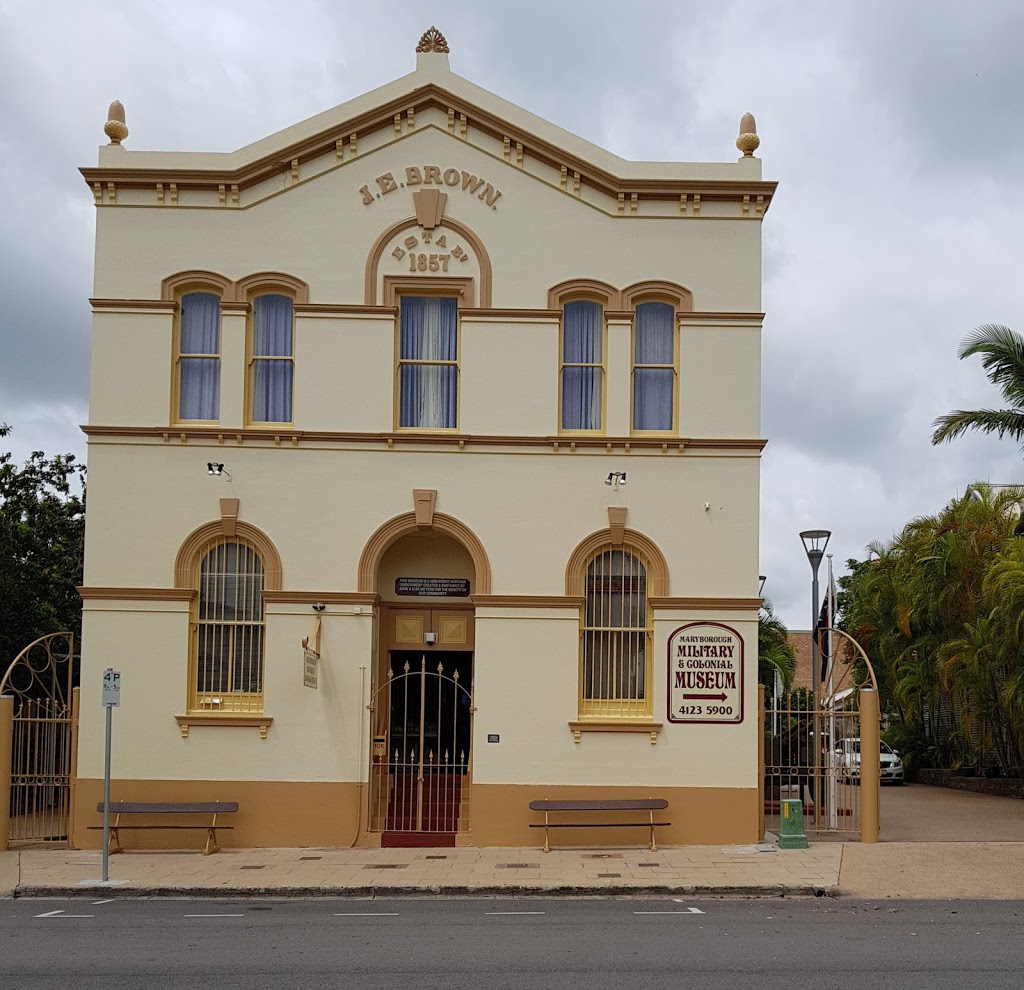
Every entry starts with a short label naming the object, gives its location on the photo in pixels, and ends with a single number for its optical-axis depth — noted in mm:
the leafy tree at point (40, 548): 26312
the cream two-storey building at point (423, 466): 19453
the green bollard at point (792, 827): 19188
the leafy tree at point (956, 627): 27078
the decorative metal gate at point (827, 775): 20219
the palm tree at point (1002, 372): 26469
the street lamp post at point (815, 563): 21734
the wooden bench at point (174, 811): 18703
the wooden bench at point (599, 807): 18922
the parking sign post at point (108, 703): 16969
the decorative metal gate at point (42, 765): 19578
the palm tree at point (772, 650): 45625
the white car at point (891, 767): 37500
